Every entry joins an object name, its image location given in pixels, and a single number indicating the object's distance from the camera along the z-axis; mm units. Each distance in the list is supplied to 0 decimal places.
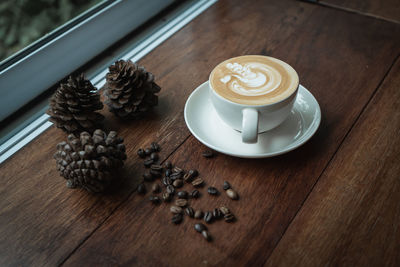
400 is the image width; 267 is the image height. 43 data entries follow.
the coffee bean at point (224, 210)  675
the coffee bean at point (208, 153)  784
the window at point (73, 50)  953
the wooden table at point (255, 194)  628
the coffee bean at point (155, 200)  704
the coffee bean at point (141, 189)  721
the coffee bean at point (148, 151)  798
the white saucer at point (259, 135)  750
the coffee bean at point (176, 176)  741
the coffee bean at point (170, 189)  716
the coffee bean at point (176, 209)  686
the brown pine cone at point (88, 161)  682
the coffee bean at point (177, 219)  672
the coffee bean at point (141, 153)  793
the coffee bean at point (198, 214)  674
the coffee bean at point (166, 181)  736
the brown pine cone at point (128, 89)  839
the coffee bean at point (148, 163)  773
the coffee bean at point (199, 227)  654
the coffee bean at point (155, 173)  749
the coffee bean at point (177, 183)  727
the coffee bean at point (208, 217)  667
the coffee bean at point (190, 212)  679
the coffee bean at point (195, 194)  709
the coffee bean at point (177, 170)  753
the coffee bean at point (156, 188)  723
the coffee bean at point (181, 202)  696
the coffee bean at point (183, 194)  708
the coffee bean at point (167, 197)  705
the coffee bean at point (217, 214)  672
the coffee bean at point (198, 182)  728
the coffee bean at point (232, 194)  700
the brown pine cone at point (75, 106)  808
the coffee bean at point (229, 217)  665
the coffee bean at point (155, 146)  806
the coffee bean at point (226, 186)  718
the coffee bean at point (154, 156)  781
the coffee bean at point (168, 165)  762
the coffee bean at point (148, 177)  745
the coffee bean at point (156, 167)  759
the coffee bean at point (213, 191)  709
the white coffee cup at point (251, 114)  696
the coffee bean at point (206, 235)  642
